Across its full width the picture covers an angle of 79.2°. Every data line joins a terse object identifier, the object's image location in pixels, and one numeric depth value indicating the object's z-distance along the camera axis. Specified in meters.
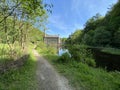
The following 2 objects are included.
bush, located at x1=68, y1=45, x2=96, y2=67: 6.46
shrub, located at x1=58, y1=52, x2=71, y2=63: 6.01
